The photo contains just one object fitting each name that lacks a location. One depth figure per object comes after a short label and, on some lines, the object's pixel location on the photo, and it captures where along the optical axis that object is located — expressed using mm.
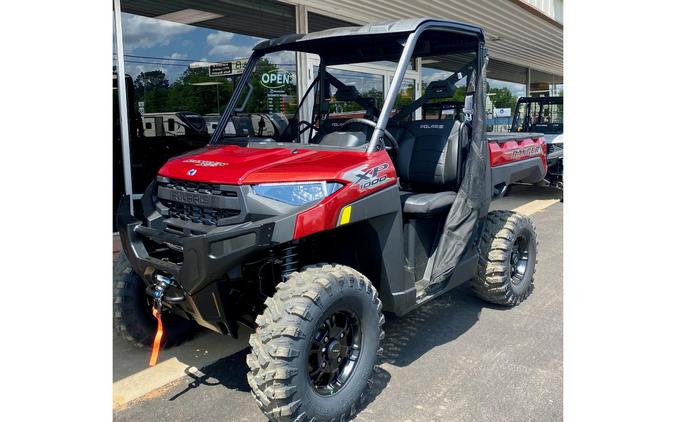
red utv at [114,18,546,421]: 2773
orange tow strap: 3017
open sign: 7156
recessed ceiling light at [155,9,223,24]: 6859
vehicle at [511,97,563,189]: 11883
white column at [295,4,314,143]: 7887
